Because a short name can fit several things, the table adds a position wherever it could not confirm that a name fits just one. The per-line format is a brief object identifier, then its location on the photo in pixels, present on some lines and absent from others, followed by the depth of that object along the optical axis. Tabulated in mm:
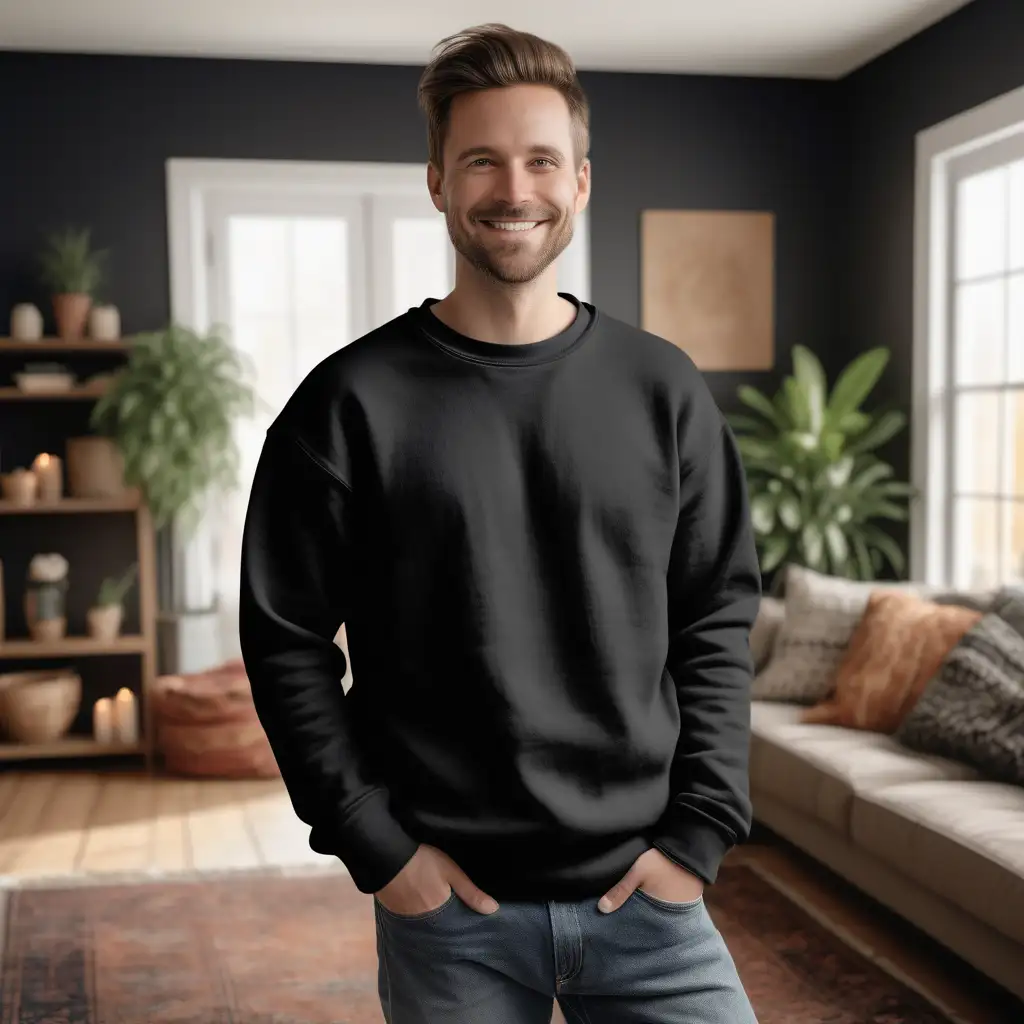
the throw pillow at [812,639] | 4070
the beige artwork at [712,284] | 5586
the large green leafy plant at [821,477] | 4973
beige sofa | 2656
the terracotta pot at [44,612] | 4988
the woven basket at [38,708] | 4922
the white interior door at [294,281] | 5383
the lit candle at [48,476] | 4988
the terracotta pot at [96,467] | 5070
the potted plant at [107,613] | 5059
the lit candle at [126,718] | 5012
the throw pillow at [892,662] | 3670
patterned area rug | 2855
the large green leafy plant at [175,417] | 4824
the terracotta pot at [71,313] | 4977
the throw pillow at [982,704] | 3178
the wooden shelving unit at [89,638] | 4941
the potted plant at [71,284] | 4973
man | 1239
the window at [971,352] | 4547
